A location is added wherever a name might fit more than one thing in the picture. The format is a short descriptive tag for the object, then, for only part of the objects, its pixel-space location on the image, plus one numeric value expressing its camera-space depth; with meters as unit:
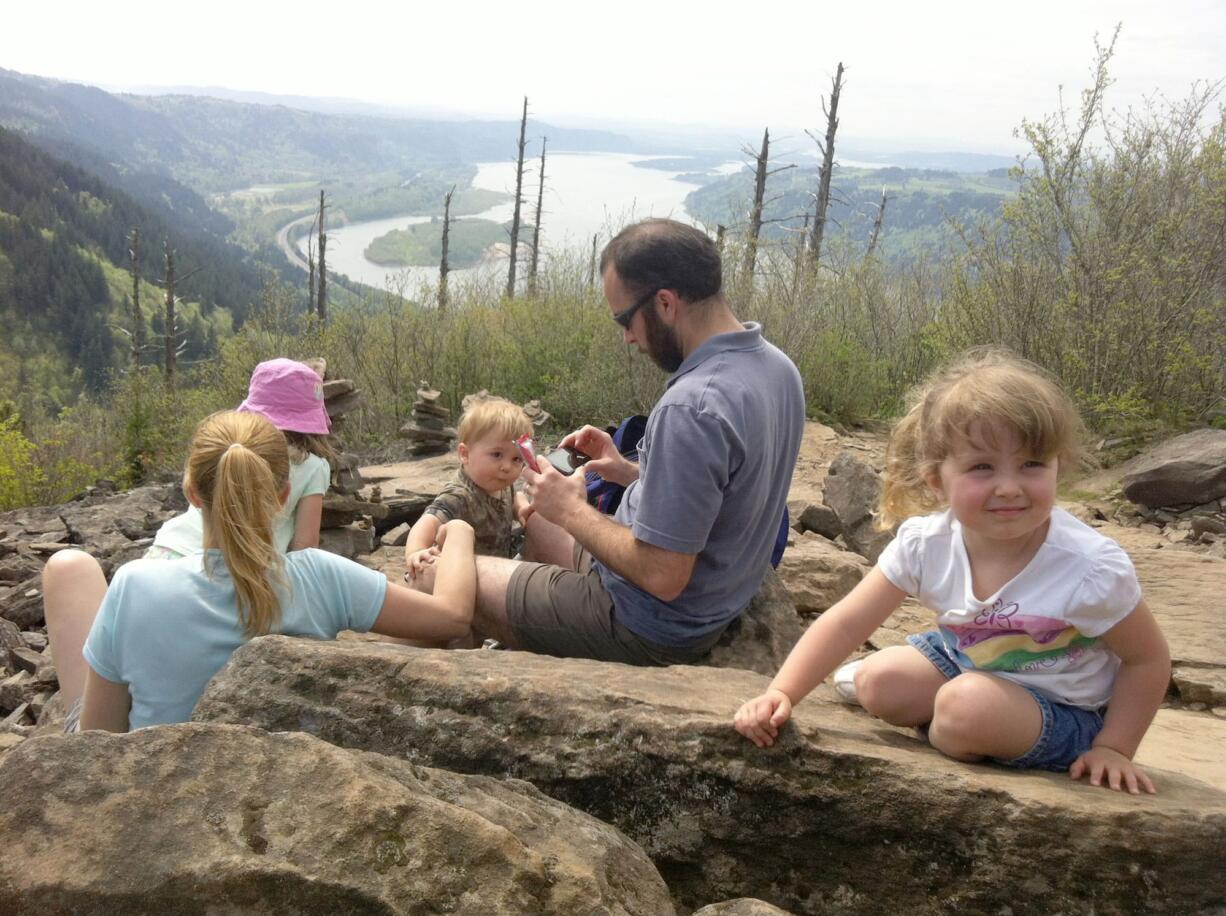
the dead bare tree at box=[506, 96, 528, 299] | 29.03
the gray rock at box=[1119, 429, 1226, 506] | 6.18
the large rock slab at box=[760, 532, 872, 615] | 4.15
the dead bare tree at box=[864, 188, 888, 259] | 21.01
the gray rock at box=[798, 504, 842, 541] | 5.47
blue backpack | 3.33
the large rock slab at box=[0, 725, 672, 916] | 1.37
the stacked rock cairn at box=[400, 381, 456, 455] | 7.93
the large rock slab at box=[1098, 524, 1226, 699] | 3.57
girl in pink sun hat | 3.66
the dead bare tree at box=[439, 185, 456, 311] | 14.09
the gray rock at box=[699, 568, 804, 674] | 2.94
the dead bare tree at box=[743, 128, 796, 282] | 18.23
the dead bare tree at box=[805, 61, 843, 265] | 20.05
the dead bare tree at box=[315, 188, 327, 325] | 29.06
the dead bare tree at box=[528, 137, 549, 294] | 29.96
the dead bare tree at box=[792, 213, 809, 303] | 11.31
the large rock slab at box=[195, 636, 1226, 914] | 1.79
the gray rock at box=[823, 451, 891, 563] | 5.22
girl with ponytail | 2.25
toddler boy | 3.48
